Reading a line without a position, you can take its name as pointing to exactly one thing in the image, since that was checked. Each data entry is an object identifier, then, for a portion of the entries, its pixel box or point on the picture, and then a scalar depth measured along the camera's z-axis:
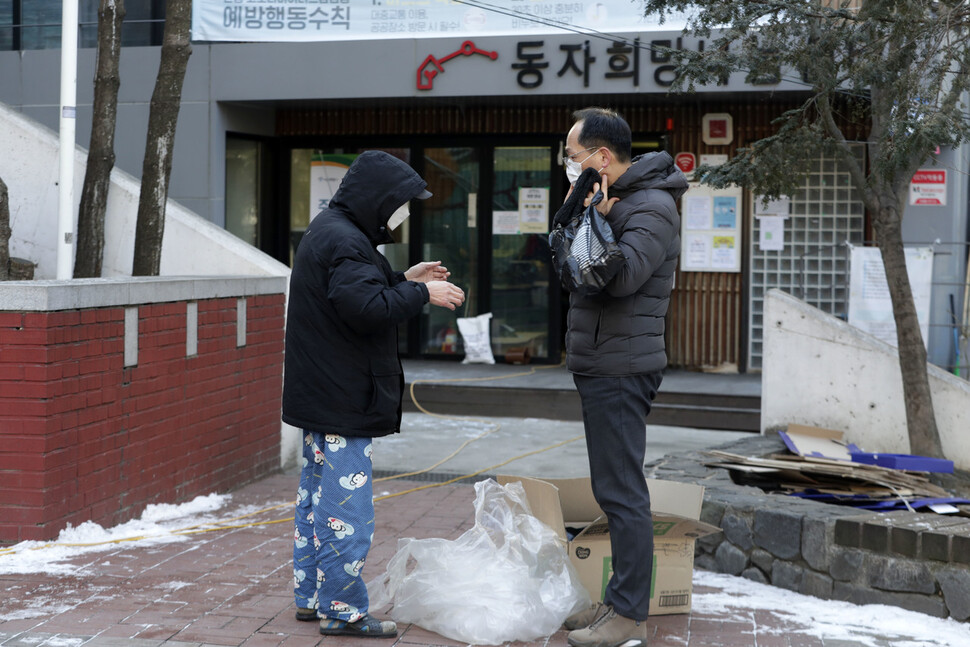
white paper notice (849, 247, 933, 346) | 10.29
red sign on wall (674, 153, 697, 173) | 11.52
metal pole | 6.96
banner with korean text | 10.62
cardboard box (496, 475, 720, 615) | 4.25
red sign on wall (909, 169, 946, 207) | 10.54
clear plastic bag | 3.98
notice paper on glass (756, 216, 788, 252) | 11.39
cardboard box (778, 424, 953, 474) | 6.48
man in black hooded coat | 3.88
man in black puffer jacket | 3.84
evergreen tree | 5.54
